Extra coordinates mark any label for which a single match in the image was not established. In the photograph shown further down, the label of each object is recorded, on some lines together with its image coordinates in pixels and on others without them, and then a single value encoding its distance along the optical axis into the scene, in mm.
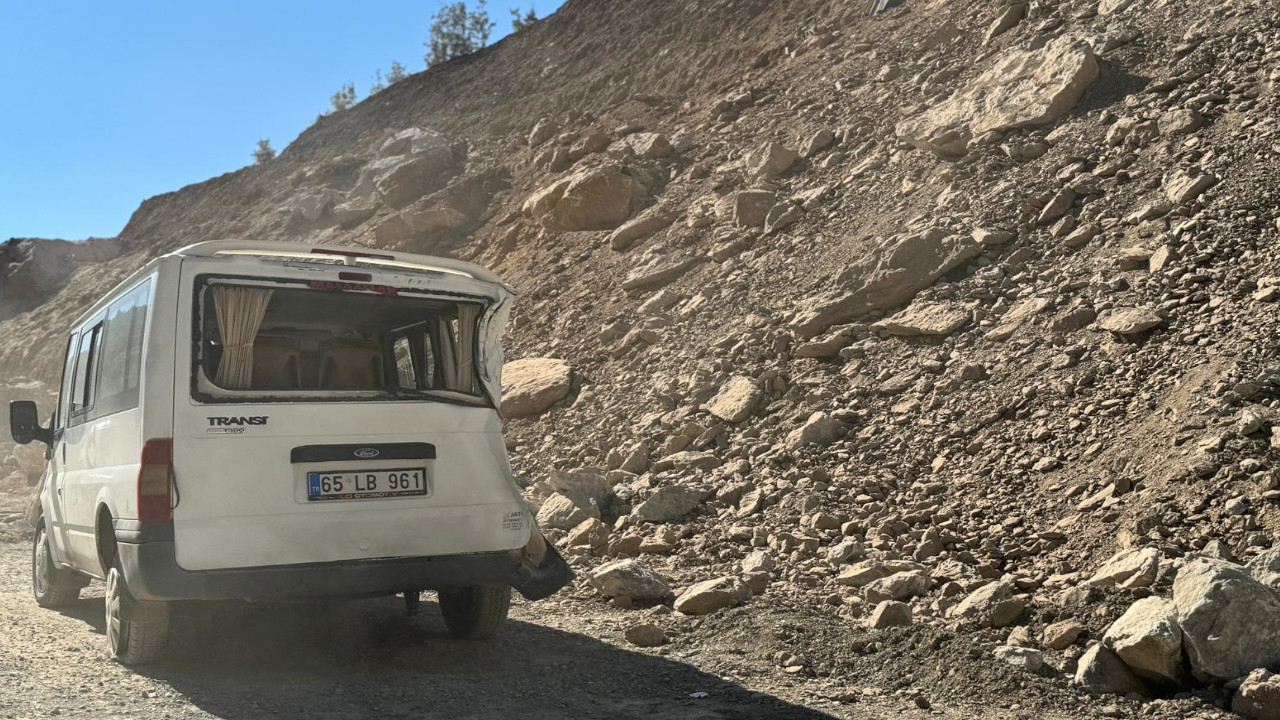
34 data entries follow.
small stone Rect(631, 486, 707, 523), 8766
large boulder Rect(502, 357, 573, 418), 12375
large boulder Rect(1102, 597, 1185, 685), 4867
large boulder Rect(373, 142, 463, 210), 21109
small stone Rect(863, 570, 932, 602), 6434
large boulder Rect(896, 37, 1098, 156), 11789
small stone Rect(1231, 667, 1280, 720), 4484
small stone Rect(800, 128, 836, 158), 14240
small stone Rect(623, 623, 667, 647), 6387
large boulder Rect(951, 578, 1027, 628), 5836
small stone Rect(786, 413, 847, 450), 8922
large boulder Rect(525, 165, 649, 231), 15898
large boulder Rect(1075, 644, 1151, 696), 5004
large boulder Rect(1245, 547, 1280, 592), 5223
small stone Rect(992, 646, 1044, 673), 5242
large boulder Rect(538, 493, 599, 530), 9164
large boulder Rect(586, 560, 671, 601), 7273
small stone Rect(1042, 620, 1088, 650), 5465
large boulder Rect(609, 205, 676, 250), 14961
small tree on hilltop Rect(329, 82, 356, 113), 37250
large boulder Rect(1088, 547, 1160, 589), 5613
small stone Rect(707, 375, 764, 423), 9871
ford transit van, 5145
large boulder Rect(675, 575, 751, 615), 6844
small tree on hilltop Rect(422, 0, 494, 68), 38000
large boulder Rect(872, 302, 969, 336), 9484
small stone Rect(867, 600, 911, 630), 6121
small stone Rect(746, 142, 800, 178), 14273
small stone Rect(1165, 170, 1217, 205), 9227
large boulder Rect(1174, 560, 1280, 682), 4781
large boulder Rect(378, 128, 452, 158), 21939
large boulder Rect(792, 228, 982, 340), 10273
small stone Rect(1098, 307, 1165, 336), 7953
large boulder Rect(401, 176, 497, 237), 19188
